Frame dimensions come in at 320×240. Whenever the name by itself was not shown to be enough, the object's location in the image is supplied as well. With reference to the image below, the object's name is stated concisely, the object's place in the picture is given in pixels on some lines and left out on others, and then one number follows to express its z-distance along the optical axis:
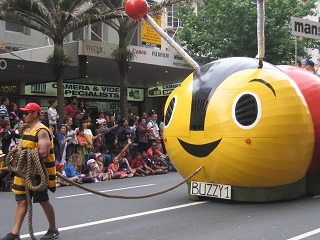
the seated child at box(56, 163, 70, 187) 12.66
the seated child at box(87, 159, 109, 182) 13.85
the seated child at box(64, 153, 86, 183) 13.25
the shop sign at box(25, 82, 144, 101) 22.88
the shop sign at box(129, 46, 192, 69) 20.14
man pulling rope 5.89
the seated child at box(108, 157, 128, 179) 14.56
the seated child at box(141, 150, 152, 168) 16.28
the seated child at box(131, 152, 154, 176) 15.62
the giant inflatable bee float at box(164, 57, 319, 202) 7.48
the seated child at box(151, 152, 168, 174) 16.11
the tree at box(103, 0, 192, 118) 17.86
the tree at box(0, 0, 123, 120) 15.26
